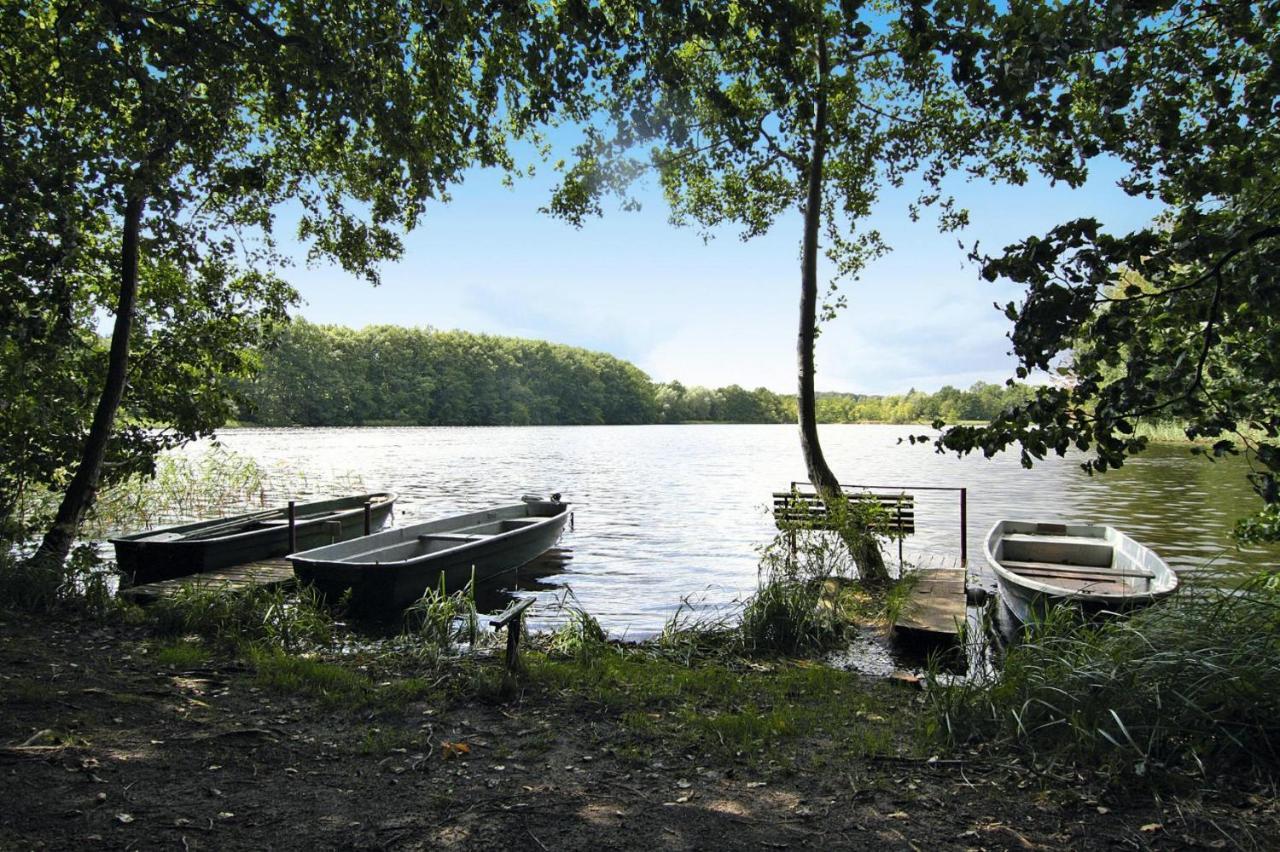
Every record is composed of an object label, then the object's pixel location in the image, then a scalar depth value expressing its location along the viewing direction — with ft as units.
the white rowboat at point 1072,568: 24.32
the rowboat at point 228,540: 33.45
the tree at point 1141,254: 8.93
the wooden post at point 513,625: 16.35
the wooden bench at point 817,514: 32.94
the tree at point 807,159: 32.27
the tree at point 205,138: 16.74
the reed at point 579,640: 21.34
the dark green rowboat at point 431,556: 30.42
